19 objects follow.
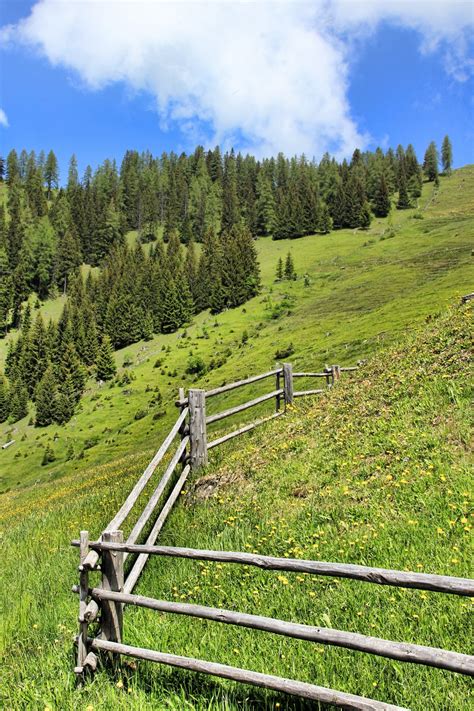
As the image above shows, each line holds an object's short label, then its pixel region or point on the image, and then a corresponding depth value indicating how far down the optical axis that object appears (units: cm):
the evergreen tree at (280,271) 10750
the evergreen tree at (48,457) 6406
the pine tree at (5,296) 13138
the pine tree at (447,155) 17700
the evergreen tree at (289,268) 10497
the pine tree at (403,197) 14375
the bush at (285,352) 5200
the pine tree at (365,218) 13475
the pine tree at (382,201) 14161
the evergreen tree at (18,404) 9364
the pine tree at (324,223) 13812
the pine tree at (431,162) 16825
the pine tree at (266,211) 15188
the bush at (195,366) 7144
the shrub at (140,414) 6394
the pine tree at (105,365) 9506
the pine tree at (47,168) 19988
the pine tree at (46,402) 8544
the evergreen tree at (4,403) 9469
